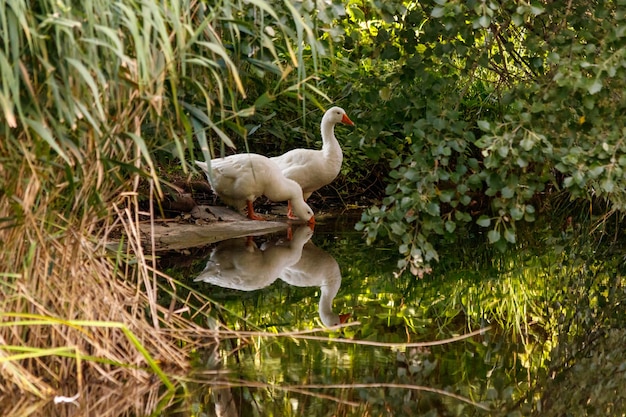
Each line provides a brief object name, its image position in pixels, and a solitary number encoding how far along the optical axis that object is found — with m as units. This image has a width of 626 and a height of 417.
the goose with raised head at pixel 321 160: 20.64
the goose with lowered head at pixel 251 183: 19.33
